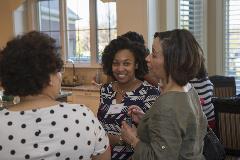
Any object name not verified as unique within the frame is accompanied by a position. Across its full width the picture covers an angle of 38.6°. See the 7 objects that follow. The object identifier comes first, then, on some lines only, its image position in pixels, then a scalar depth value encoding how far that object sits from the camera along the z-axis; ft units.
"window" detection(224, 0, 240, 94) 14.35
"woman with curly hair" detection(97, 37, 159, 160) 6.71
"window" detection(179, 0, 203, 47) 14.32
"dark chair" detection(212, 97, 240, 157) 8.30
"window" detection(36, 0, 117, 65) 17.16
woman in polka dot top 3.82
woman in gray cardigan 4.38
